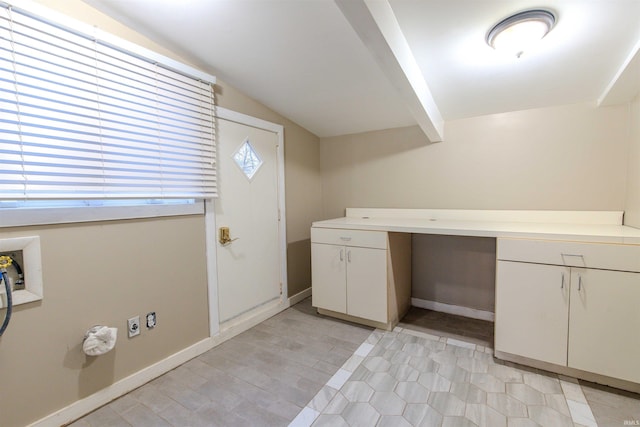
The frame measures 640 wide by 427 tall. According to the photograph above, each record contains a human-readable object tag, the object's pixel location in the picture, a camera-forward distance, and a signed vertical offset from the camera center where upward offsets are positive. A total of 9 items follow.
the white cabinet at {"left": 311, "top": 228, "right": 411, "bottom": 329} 2.40 -0.65
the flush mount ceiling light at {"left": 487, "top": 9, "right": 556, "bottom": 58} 1.40 +0.91
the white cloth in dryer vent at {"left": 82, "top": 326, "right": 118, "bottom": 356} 1.55 -0.76
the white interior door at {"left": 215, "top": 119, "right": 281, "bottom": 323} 2.37 -0.12
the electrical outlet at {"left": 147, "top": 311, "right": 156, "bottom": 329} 1.89 -0.78
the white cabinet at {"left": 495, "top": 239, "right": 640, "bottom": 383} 1.59 -0.64
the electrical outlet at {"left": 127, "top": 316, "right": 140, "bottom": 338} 1.80 -0.78
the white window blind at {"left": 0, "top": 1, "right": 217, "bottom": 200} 1.34 +0.51
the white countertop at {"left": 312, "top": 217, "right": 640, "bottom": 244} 1.66 -0.19
